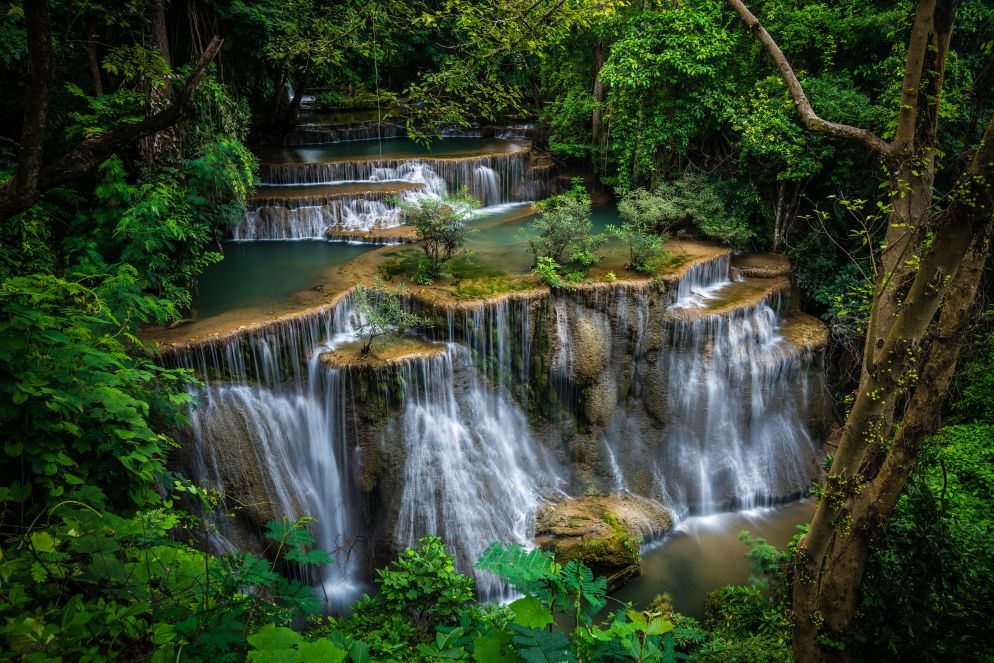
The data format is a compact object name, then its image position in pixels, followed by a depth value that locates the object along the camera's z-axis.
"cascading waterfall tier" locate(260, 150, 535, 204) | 13.31
